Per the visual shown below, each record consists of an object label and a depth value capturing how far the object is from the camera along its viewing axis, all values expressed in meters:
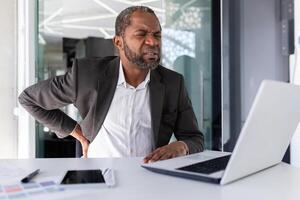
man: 1.54
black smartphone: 0.84
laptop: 0.73
